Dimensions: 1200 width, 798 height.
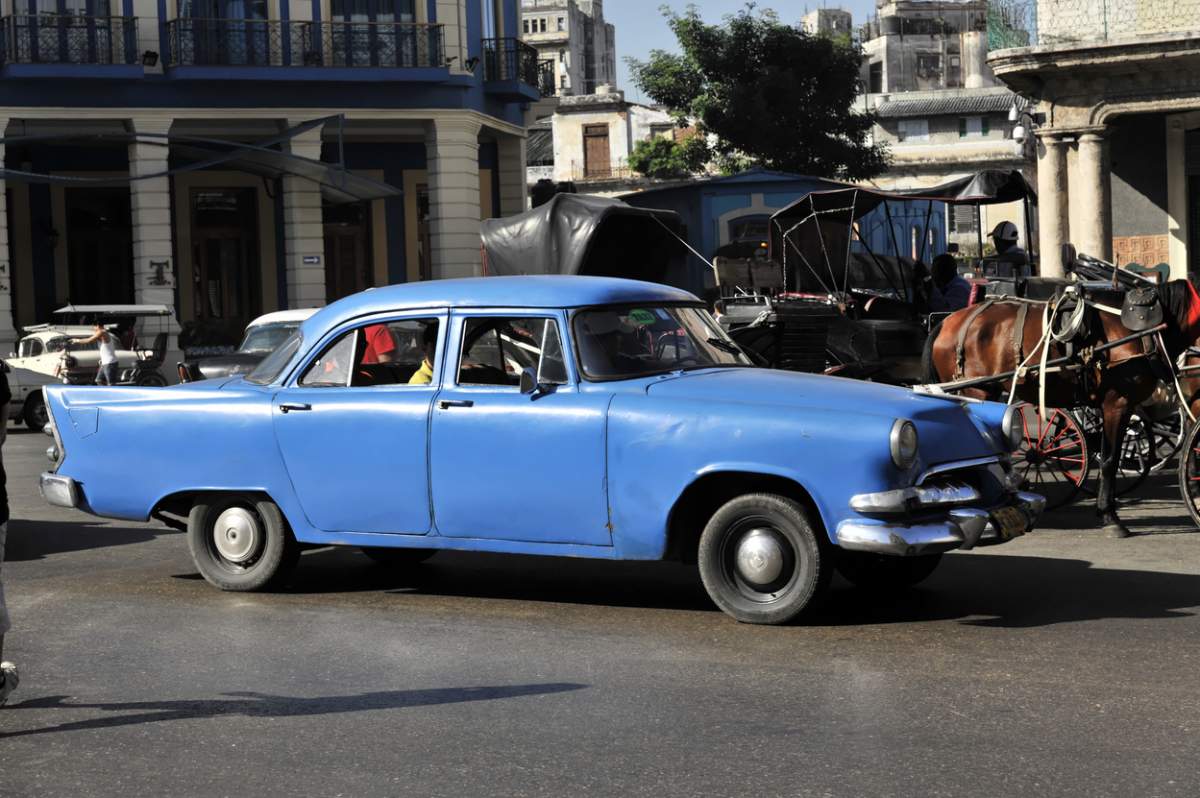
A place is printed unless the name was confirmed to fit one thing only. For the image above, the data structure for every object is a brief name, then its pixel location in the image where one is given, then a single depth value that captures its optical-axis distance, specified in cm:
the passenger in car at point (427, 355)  890
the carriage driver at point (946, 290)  1622
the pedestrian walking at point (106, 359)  2478
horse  1136
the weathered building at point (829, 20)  10469
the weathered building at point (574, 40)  11900
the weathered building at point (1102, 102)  2409
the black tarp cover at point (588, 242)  1738
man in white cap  1820
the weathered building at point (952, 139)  7256
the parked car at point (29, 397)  2467
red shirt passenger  916
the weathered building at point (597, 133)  8225
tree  5031
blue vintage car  780
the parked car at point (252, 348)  1906
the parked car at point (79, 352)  2533
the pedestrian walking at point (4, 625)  644
